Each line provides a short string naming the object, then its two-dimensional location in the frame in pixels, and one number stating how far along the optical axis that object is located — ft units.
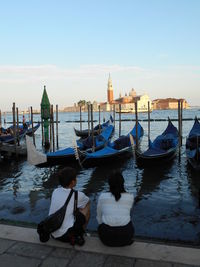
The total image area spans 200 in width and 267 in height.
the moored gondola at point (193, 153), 27.78
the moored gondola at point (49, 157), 27.02
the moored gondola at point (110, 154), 29.32
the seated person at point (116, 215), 8.89
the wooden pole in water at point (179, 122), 35.95
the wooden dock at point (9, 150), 39.73
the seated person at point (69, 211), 9.14
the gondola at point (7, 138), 46.78
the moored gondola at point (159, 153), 30.33
